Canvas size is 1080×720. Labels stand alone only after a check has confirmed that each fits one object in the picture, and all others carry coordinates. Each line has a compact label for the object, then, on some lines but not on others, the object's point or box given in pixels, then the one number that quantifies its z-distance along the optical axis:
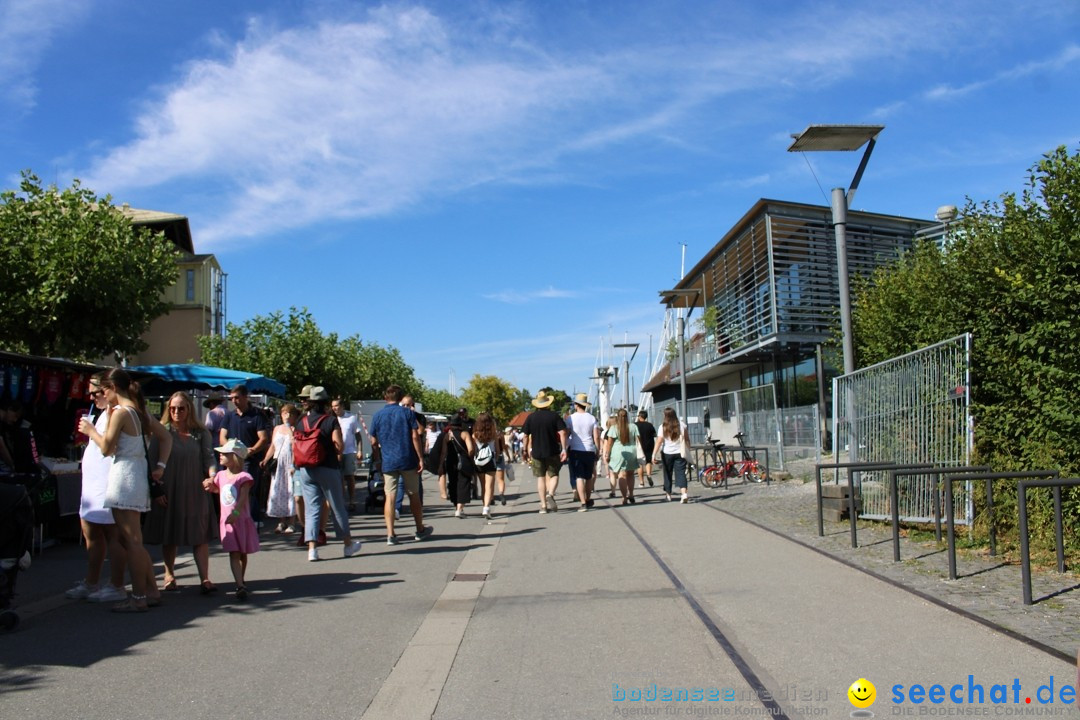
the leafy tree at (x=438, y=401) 83.25
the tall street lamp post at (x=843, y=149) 10.83
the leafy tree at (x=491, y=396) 102.31
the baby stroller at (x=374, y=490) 15.41
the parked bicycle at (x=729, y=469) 20.27
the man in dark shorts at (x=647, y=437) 17.89
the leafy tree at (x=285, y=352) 32.94
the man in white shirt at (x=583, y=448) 15.36
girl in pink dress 7.47
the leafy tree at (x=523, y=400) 114.12
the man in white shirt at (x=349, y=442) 14.30
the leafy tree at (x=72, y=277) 16.11
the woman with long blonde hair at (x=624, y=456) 15.98
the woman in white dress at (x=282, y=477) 11.23
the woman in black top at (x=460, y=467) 14.44
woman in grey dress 7.52
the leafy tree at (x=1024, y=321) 7.80
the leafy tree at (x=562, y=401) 83.91
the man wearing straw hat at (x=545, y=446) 14.49
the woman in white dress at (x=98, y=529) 6.86
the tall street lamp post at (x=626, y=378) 40.09
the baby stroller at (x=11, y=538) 6.24
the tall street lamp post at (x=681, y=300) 42.75
